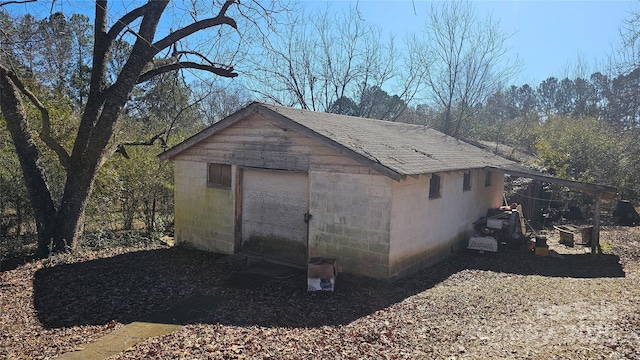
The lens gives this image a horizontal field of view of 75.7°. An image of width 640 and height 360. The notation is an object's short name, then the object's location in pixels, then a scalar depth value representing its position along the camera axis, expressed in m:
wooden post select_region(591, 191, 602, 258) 11.24
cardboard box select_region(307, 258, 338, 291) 8.20
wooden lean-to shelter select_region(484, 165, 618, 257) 11.12
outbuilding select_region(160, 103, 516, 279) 8.88
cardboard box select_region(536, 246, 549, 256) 11.79
